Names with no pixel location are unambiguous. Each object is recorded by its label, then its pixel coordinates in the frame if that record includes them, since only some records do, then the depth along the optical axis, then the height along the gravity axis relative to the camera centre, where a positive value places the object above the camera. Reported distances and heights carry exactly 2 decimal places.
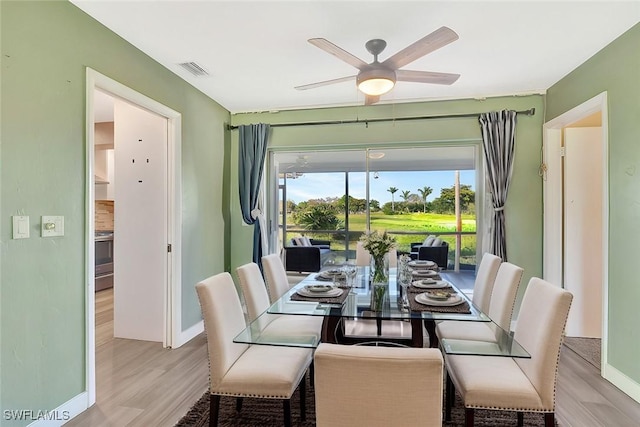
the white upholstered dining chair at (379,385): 1.07 -0.56
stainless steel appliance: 5.23 -0.79
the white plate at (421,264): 3.38 -0.53
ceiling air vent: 3.02 +1.32
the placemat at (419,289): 2.45 -0.57
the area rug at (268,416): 2.06 -1.29
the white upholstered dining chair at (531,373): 1.58 -0.83
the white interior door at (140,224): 3.34 -0.13
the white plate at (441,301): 2.10 -0.56
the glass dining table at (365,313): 1.79 -0.61
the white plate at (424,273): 3.02 -0.55
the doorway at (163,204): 3.27 +0.07
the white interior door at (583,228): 3.45 -0.16
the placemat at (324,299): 2.21 -0.58
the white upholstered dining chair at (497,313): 2.28 -0.71
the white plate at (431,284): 2.53 -0.55
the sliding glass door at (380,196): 4.12 +0.20
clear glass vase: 2.48 -0.51
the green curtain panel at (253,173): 4.25 +0.49
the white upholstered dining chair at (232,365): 1.75 -0.84
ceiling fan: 2.01 +1.00
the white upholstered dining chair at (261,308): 2.37 -0.70
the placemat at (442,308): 2.04 -0.59
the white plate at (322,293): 2.31 -0.57
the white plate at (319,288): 2.39 -0.55
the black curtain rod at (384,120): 3.73 +1.11
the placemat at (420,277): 2.95 -0.57
